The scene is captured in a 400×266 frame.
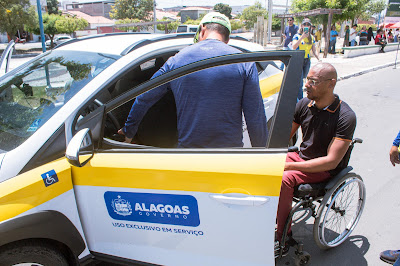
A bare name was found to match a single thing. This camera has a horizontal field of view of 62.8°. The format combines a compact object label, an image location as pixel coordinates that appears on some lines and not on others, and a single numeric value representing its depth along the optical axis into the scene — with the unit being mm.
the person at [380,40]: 20216
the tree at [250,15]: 69781
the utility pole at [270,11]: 21828
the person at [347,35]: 20338
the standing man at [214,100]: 2031
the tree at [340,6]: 21094
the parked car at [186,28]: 17128
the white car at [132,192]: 1709
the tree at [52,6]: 60750
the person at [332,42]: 17766
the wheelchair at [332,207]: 2430
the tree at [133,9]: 62938
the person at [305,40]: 7352
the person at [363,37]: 20592
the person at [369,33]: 20931
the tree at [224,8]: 75288
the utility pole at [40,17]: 7360
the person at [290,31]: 10133
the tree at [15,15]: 19312
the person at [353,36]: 19672
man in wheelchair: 2375
